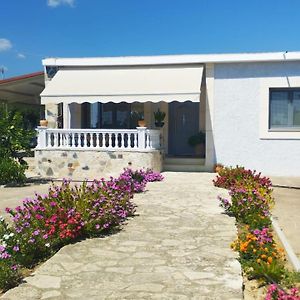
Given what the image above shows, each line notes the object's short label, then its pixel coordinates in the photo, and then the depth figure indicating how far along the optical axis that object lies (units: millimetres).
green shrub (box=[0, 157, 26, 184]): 14273
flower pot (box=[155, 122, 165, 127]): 18781
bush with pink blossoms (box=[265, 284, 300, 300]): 4155
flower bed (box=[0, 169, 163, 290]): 5516
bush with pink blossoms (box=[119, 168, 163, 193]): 11682
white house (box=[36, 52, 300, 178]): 15797
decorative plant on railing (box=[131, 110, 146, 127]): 19484
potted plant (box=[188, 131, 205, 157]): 18562
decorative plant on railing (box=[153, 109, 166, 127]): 18594
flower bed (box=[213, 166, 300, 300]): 5000
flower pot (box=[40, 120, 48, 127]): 16641
